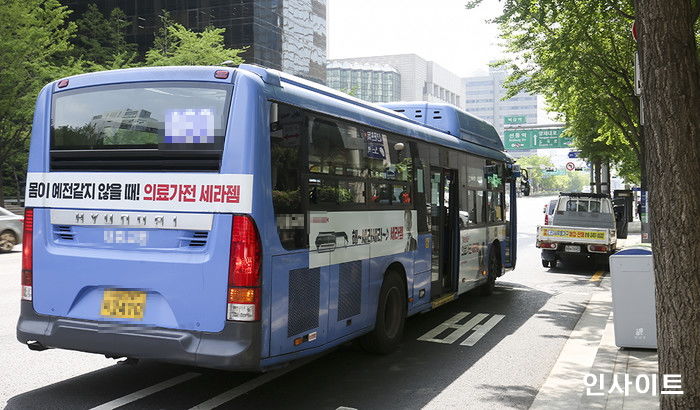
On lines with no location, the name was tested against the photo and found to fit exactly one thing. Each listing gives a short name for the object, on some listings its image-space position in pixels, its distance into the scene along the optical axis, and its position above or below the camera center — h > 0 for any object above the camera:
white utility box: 7.38 -0.90
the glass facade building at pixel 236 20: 55.44 +15.85
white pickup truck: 17.14 -0.58
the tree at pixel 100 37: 46.09 +12.45
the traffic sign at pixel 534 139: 47.09 +5.28
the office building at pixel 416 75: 150.25 +31.15
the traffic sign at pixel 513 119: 51.78 +7.17
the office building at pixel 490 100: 174.16 +30.00
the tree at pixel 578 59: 14.68 +3.85
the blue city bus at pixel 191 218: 4.86 -0.04
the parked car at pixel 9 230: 19.02 -0.50
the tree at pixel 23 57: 26.98 +6.24
